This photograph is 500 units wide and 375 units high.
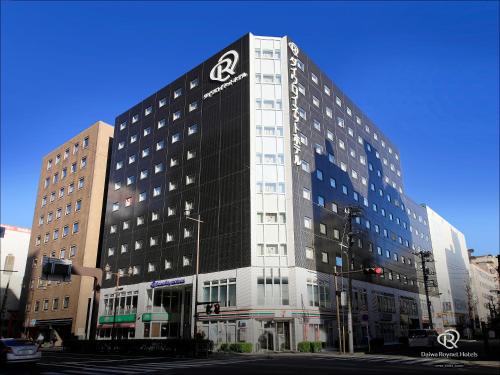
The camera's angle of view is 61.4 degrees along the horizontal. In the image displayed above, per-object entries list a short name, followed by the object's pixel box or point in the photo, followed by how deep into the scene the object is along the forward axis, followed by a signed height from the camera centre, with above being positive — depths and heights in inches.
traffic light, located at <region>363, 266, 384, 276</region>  1227.3 +156.0
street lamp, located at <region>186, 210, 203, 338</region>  1397.5 +22.9
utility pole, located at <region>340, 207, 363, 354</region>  1396.4 +47.6
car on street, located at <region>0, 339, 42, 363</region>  809.5 -43.7
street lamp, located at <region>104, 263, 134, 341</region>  2298.2 +291.4
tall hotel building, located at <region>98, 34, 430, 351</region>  1755.7 +567.0
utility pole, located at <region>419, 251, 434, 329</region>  2568.9 +422.9
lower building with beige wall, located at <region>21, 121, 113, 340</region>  2518.5 +628.4
